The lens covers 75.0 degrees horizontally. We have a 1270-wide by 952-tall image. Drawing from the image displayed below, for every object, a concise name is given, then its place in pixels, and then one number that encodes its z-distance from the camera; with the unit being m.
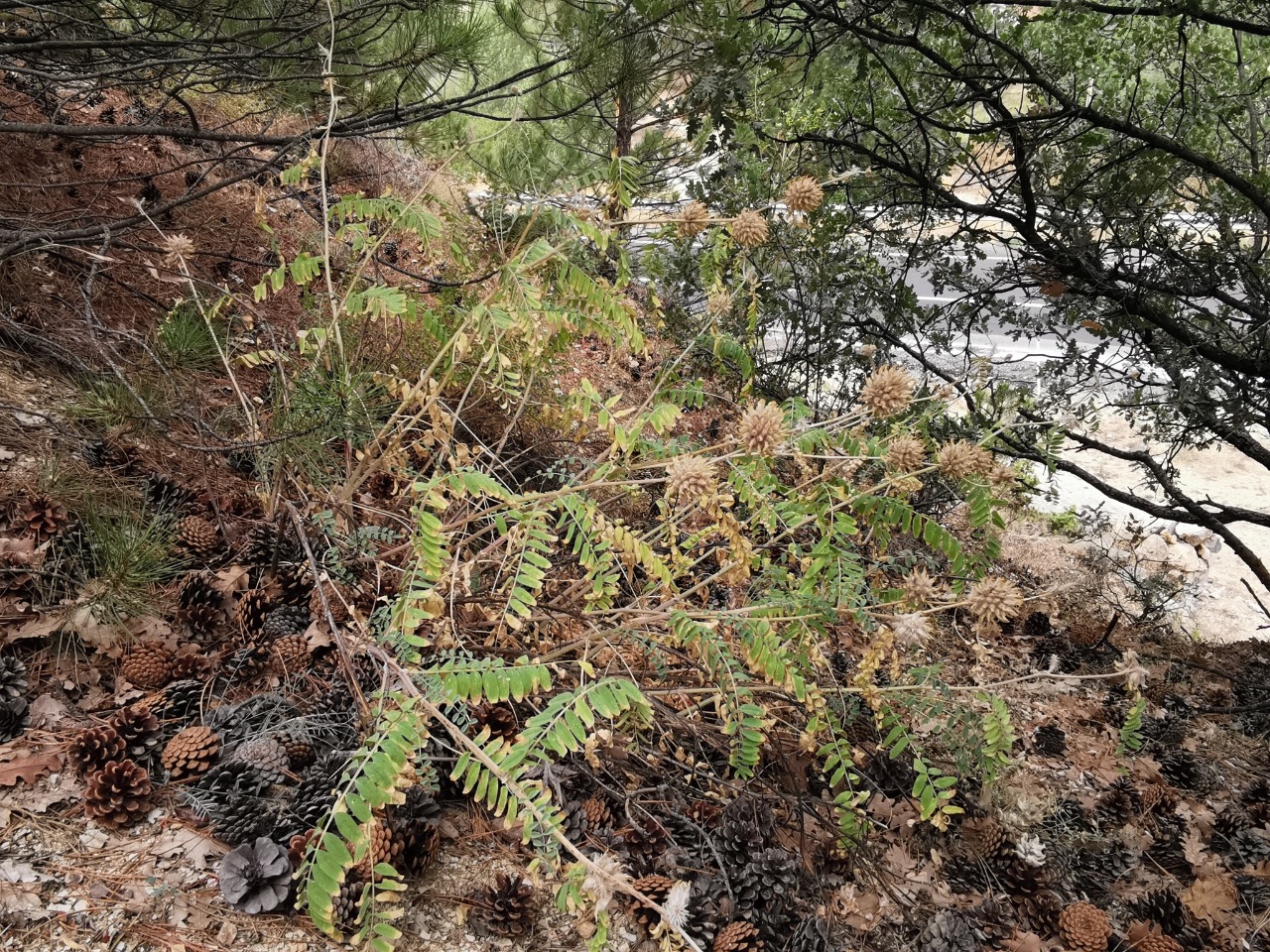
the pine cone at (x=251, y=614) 2.33
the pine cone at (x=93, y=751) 1.81
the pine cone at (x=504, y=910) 1.78
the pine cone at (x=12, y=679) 1.94
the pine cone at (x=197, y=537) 2.50
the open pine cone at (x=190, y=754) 1.88
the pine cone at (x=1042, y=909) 2.25
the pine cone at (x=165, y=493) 2.58
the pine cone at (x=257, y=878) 1.62
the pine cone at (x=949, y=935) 2.01
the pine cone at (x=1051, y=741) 3.17
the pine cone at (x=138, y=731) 1.89
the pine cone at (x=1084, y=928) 2.15
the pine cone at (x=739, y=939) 1.85
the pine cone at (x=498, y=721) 2.15
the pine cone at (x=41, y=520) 2.31
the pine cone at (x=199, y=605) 2.29
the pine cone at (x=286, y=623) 2.34
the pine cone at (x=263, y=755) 1.89
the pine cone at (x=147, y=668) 2.11
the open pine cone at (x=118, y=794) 1.72
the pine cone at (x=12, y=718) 1.87
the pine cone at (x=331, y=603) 2.38
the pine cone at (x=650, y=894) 1.89
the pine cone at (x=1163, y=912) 2.29
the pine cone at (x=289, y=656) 2.29
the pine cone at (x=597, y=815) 2.12
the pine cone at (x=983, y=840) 2.45
